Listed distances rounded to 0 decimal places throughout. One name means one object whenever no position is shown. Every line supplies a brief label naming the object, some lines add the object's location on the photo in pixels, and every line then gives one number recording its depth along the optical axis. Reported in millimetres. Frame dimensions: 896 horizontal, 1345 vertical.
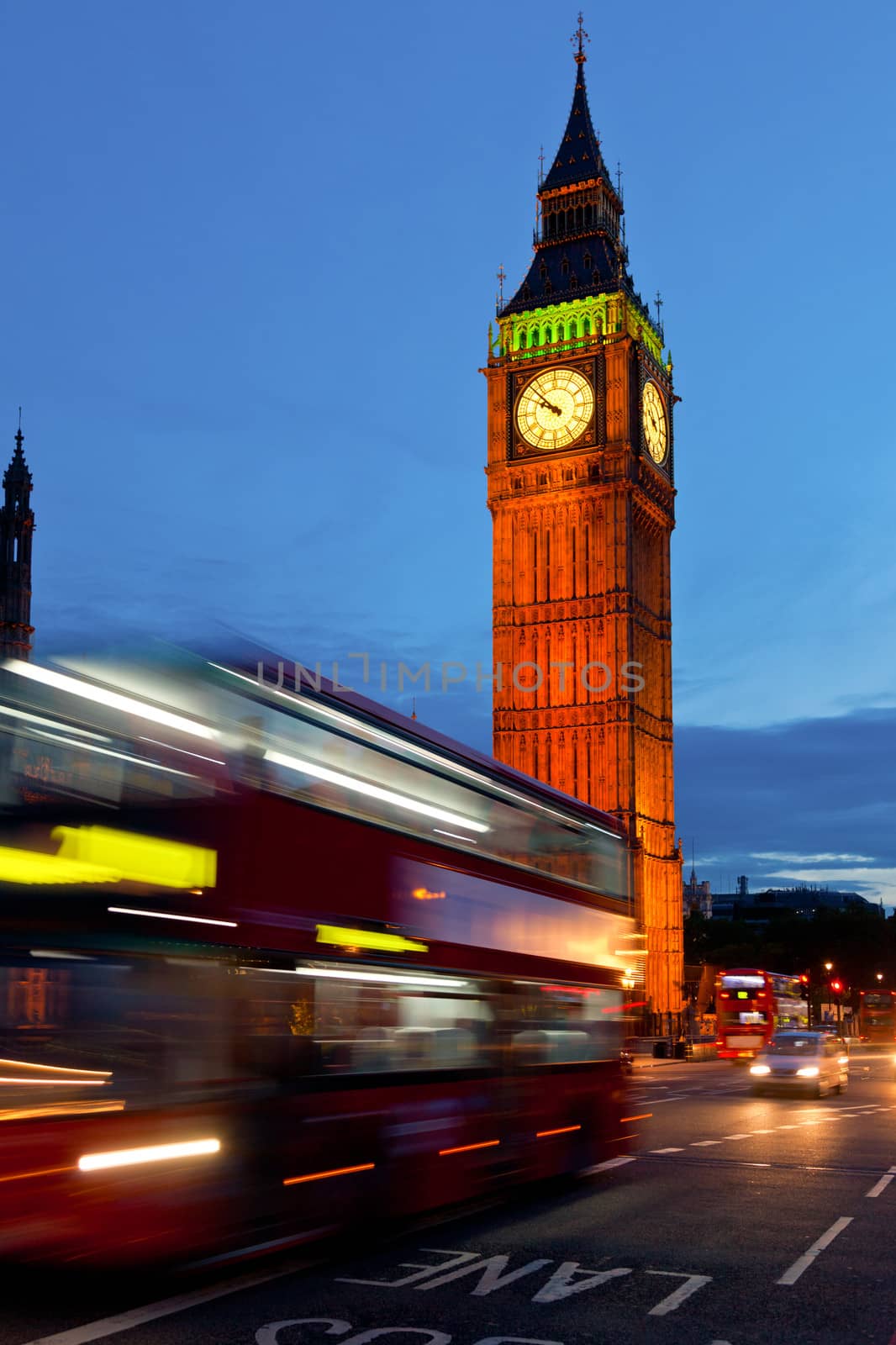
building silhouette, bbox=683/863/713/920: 186500
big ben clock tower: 67938
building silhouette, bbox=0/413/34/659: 50406
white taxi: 26891
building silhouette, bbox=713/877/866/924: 177250
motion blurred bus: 6898
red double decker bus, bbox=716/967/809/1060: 46719
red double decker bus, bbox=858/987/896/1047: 73500
